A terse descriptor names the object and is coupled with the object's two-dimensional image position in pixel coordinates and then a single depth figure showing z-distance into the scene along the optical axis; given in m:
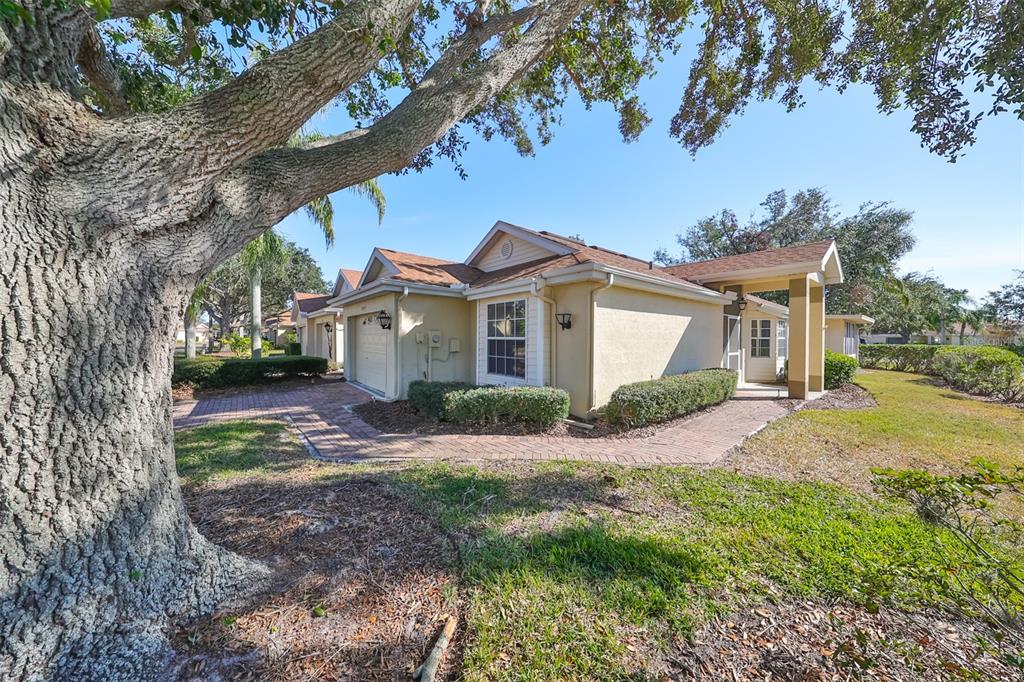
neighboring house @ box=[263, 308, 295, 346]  35.31
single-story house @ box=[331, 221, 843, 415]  8.12
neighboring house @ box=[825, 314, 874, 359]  18.05
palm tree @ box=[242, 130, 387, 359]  13.03
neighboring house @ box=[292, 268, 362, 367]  18.67
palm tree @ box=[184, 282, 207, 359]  16.72
